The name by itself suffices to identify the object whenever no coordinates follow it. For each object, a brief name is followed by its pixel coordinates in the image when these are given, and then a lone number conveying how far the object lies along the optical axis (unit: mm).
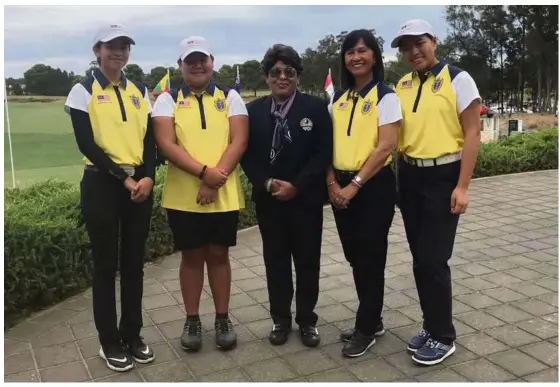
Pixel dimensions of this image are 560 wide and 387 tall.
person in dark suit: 3066
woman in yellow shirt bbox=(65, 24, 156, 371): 2803
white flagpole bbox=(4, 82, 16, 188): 6745
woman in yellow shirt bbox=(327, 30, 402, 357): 2928
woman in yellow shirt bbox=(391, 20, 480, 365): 2820
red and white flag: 10008
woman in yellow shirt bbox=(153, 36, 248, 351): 3000
